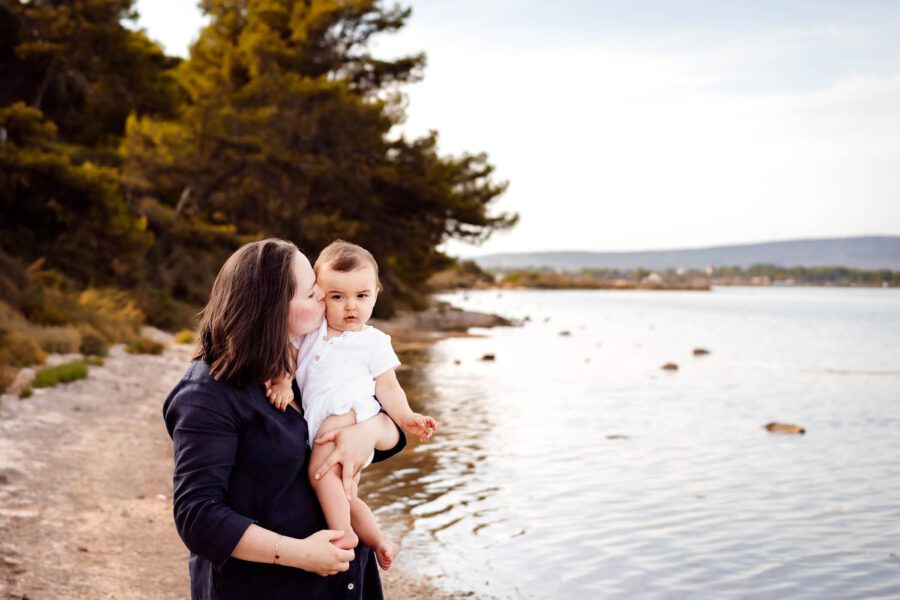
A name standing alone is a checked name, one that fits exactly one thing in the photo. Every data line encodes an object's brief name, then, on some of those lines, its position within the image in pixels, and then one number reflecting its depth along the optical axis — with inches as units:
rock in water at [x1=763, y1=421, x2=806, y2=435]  595.8
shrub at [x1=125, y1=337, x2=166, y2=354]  671.8
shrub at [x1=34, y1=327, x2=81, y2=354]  583.2
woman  89.0
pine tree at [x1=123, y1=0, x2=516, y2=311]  1072.8
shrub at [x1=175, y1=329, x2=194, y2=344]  819.4
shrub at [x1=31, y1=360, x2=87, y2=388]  474.0
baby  97.8
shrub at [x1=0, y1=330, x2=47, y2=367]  508.4
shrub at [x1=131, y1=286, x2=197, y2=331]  883.4
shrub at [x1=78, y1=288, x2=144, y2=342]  701.3
